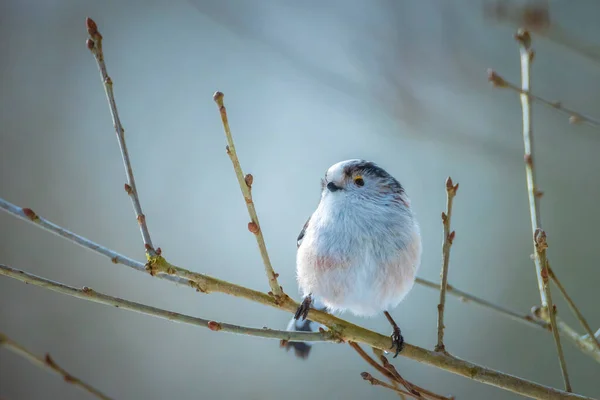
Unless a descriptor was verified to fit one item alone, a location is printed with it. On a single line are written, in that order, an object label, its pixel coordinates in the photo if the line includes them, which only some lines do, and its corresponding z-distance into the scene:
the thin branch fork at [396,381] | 3.25
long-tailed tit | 3.32
